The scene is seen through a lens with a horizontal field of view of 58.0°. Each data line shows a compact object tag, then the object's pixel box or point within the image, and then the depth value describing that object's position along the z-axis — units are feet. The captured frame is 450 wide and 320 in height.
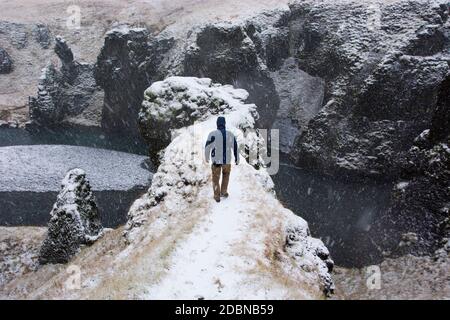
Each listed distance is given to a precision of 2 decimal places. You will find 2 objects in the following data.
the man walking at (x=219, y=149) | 51.96
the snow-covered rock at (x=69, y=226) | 85.05
